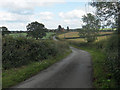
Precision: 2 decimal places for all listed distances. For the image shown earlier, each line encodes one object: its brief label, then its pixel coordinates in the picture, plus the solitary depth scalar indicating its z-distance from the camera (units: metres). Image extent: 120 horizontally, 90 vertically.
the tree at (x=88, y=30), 41.41
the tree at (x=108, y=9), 11.85
